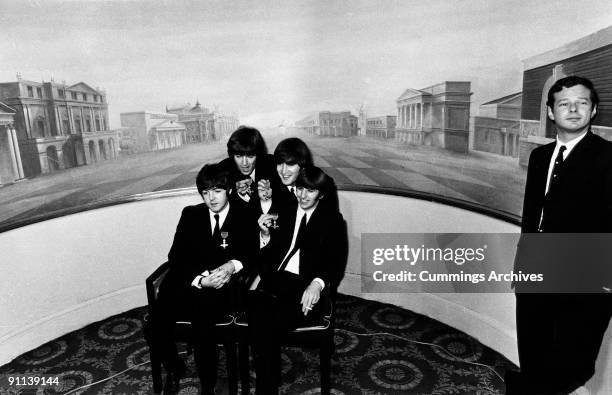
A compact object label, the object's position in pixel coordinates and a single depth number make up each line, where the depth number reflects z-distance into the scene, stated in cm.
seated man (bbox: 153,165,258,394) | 270
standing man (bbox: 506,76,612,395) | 209
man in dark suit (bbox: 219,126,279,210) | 318
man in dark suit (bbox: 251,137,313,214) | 303
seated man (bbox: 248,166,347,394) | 265
